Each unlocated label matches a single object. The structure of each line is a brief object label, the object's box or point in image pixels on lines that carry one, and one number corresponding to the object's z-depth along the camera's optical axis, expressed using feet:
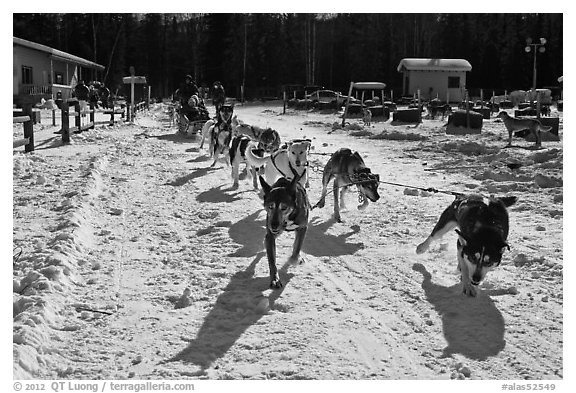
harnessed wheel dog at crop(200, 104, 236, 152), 44.39
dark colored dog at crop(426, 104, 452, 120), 96.12
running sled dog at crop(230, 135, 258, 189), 34.40
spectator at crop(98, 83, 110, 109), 114.01
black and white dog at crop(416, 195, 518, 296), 16.20
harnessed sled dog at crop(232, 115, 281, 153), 37.22
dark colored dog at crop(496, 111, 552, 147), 55.47
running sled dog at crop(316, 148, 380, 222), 26.35
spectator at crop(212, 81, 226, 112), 73.77
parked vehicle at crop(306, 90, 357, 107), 127.32
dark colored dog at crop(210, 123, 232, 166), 41.60
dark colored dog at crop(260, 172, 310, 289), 18.11
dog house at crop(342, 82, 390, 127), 96.37
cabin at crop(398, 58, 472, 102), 150.20
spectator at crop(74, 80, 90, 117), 97.35
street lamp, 101.27
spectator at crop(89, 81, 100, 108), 89.84
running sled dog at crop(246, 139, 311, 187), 26.91
